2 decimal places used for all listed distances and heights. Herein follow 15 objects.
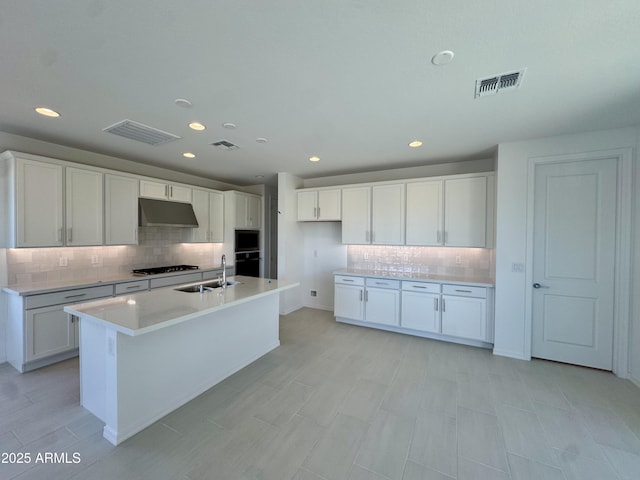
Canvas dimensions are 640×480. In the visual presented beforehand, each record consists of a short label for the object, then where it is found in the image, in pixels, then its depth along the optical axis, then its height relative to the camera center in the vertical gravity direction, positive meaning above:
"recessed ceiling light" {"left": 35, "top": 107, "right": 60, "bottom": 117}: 2.41 +1.16
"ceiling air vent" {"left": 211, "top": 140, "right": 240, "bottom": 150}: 3.26 +1.17
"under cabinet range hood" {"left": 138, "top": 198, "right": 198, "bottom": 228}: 4.01 +0.36
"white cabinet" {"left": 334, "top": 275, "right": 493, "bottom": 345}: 3.52 -1.04
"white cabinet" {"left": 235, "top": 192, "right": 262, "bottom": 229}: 5.30 +0.55
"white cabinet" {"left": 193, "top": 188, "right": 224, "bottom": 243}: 4.81 +0.40
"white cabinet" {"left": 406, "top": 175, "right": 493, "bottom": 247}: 3.64 +0.38
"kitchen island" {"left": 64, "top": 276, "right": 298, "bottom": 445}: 1.91 -1.00
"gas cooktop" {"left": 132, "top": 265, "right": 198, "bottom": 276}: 3.99 -0.56
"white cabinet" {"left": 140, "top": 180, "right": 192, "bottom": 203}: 4.04 +0.73
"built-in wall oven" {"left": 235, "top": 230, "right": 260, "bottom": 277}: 5.24 -0.34
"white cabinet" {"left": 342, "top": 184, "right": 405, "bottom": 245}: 4.20 +0.38
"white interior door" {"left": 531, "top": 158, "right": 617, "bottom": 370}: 2.90 -0.27
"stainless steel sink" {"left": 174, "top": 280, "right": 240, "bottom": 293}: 2.95 -0.60
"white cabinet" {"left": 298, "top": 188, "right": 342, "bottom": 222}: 4.70 +0.59
